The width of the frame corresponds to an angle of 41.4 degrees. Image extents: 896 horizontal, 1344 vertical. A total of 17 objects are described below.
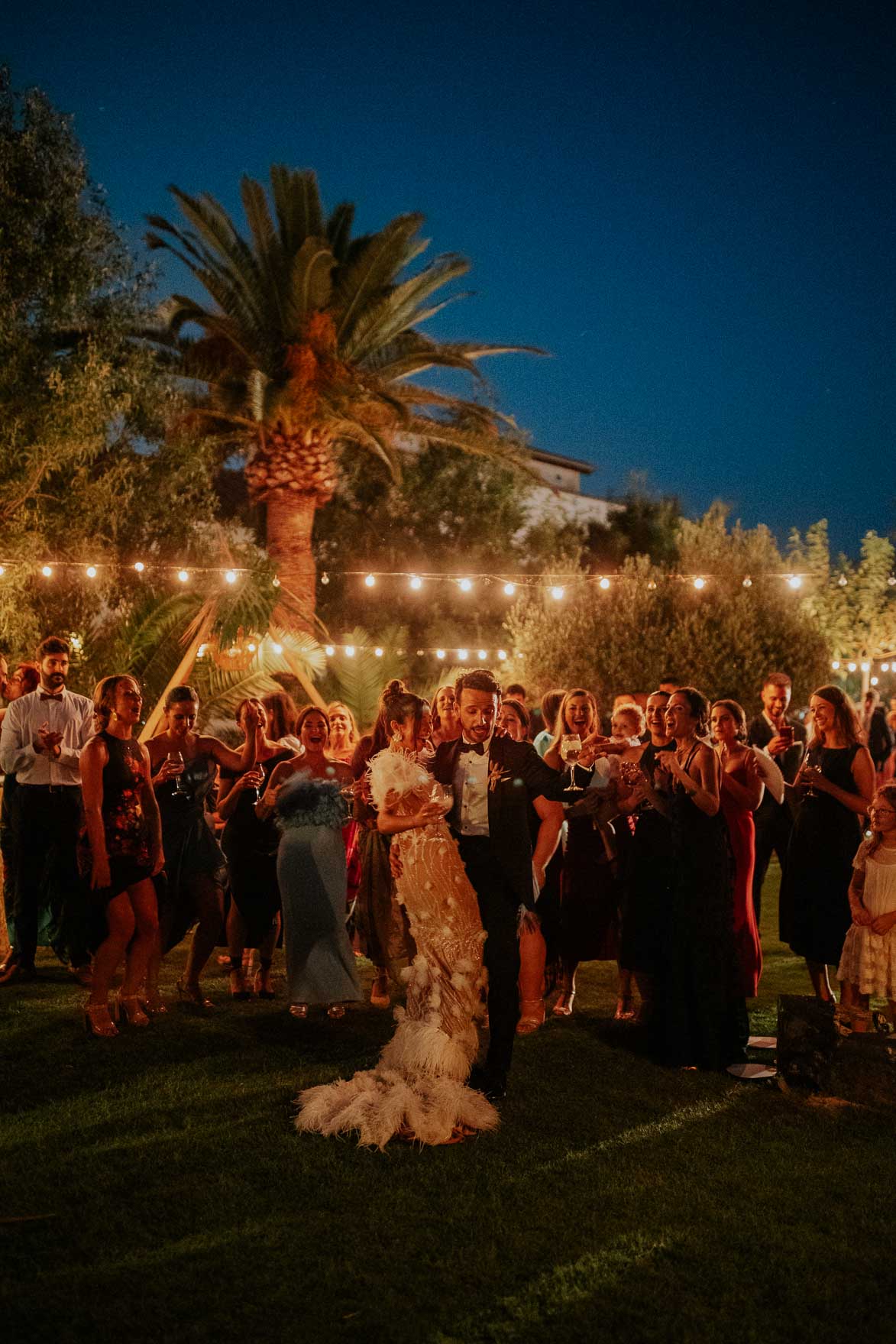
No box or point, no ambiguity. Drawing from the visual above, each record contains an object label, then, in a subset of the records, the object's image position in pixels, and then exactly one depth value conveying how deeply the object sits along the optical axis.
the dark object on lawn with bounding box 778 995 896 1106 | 5.24
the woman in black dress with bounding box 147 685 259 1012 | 6.73
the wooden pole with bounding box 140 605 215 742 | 11.61
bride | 4.70
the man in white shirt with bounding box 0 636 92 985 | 7.40
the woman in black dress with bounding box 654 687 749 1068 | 5.59
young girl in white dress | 6.18
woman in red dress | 6.50
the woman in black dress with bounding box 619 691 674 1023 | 6.10
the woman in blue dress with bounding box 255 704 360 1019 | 6.31
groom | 5.02
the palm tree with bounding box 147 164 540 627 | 17.48
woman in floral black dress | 5.96
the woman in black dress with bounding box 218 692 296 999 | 6.95
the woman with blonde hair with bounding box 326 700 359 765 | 7.52
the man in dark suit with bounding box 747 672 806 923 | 8.00
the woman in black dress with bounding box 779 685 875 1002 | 6.74
